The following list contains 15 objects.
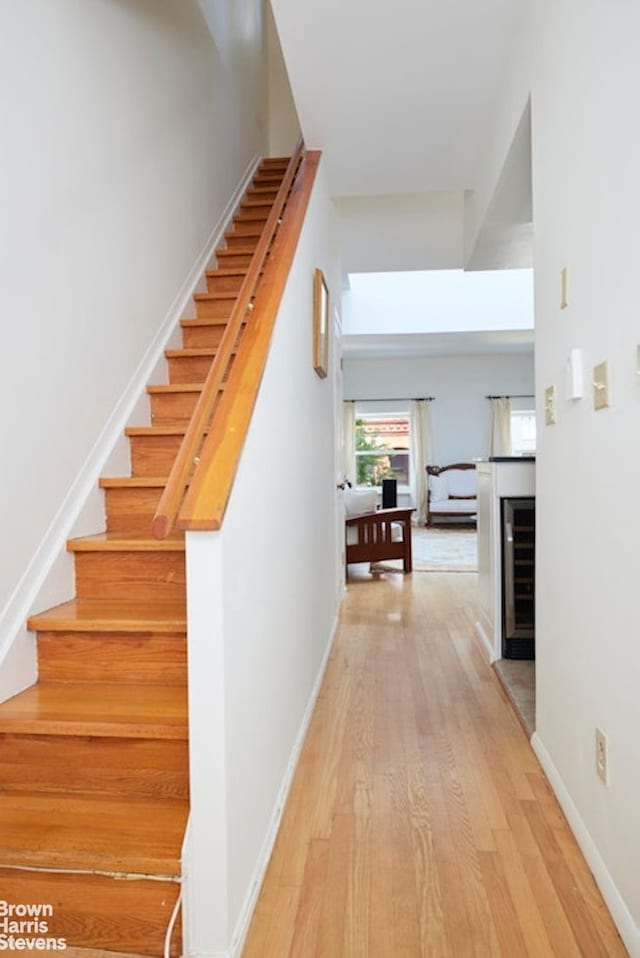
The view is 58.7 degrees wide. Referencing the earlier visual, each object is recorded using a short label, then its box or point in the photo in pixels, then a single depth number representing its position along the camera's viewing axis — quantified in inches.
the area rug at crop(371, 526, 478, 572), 216.4
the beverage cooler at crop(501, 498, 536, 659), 111.4
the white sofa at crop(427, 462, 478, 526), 342.3
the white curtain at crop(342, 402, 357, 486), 370.3
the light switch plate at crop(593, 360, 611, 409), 52.0
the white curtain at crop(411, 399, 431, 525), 366.9
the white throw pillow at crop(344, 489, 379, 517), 204.4
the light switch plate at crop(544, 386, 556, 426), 69.7
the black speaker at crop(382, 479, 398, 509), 277.6
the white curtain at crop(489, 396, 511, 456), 362.0
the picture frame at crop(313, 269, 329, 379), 105.7
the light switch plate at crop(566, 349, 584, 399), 58.3
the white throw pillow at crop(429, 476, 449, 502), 357.7
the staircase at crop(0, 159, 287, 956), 47.8
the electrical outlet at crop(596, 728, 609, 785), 53.2
